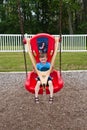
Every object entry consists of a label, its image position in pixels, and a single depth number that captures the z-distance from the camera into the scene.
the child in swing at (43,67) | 1.86
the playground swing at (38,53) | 1.92
